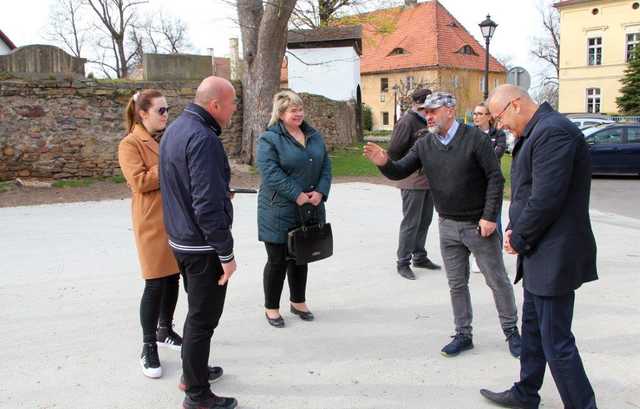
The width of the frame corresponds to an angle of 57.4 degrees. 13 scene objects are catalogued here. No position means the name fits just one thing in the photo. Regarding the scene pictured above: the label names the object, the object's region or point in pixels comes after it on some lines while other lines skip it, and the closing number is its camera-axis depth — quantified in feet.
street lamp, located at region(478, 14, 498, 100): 56.85
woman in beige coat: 12.45
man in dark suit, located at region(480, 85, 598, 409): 9.20
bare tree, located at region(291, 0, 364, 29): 73.14
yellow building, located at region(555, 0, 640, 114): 144.36
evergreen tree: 120.57
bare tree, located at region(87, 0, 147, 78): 131.75
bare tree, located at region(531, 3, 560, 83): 190.70
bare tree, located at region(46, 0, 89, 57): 157.23
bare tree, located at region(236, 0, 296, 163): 45.70
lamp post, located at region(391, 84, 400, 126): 152.04
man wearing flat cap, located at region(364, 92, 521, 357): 12.72
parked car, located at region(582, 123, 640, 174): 53.31
